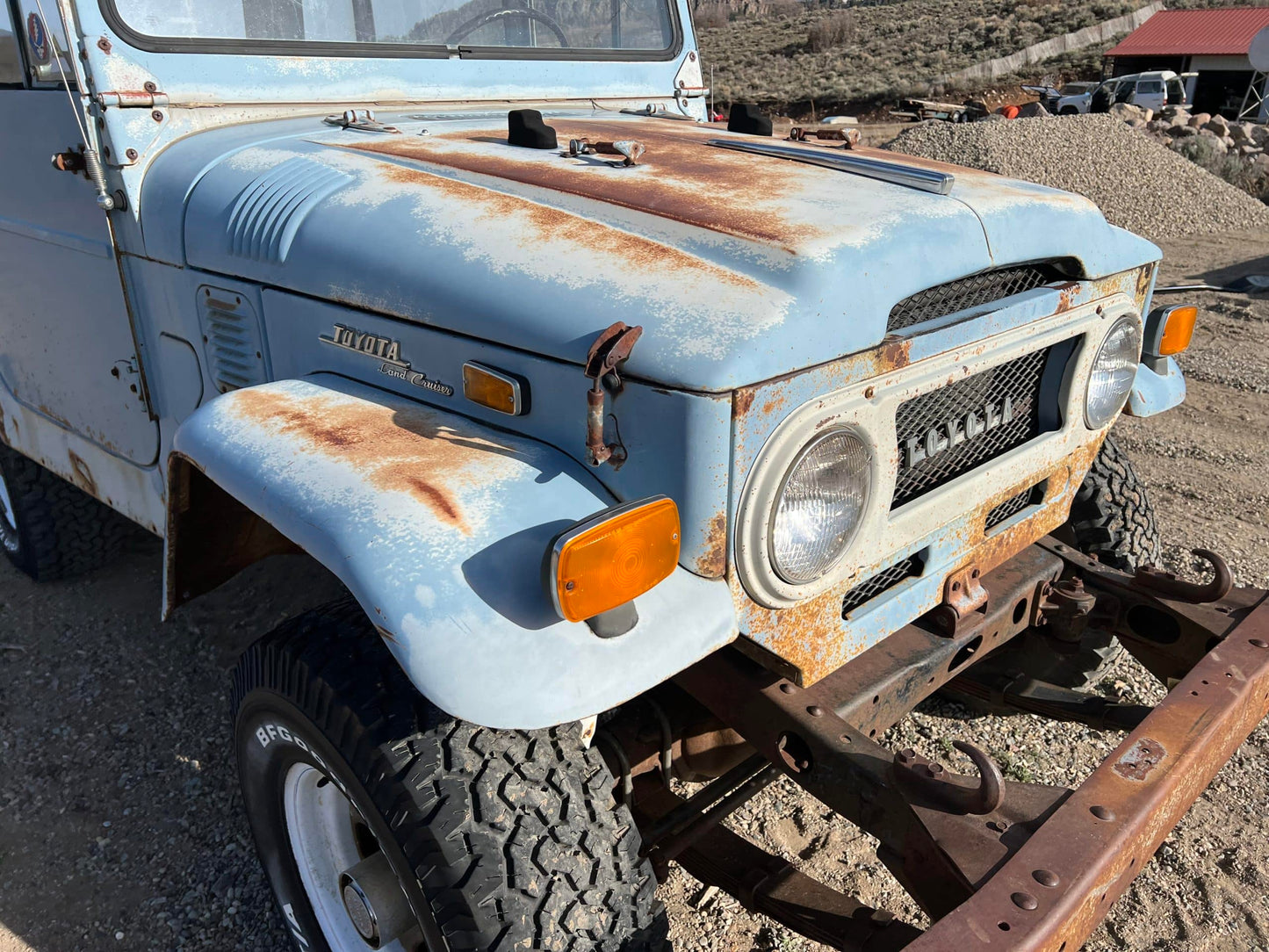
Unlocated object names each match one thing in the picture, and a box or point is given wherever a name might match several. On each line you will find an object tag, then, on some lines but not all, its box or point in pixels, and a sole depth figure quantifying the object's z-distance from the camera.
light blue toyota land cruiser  1.50
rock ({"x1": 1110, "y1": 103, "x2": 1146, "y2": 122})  16.06
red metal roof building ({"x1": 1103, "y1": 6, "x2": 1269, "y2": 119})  26.08
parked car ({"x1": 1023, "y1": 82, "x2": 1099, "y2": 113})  24.42
